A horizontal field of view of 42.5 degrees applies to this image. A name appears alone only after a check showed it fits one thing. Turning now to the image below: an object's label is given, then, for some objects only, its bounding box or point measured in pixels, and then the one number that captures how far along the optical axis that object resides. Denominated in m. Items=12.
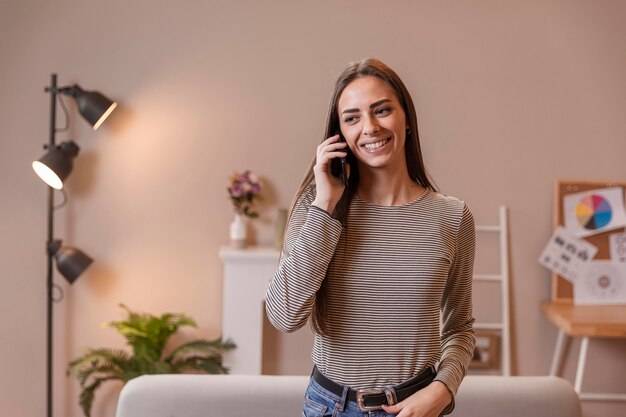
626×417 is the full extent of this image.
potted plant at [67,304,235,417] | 3.98
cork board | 4.28
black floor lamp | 3.92
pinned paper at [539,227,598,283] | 4.27
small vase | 4.11
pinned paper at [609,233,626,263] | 4.29
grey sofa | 2.52
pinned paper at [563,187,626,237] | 4.29
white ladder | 4.28
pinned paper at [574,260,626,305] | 4.25
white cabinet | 4.02
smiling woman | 1.55
